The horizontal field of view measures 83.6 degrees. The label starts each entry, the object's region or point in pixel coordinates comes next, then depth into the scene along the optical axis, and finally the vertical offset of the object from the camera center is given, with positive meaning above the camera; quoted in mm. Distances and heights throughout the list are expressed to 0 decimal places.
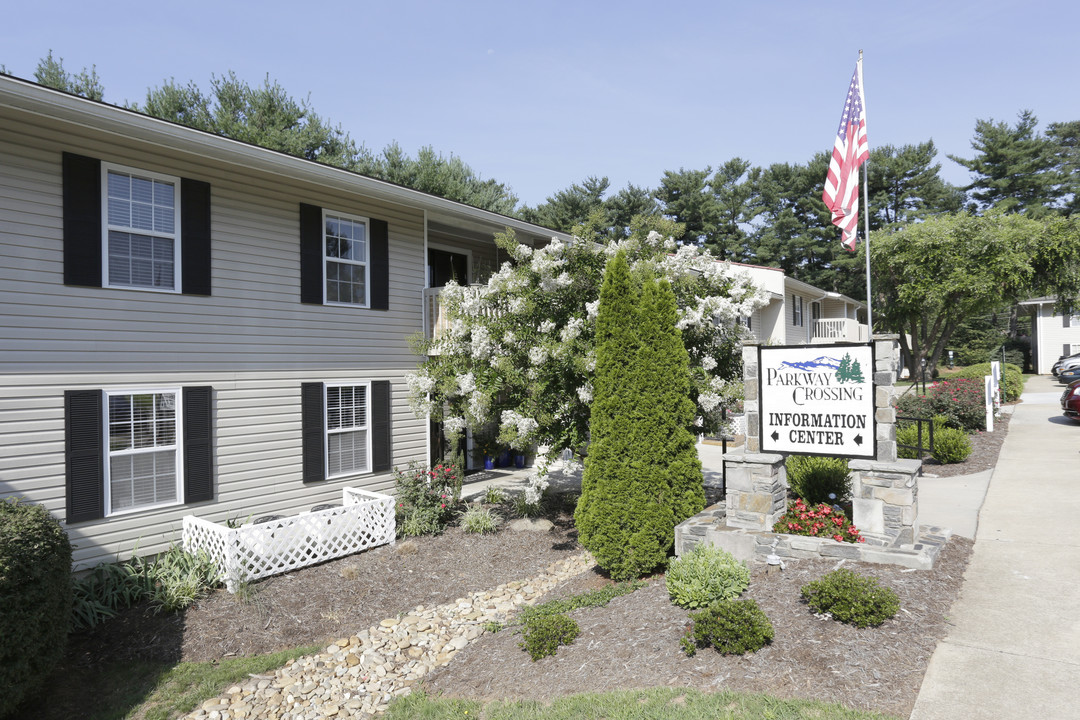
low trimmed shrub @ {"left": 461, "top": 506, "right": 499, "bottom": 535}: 9789 -2625
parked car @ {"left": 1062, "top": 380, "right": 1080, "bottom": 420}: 16203 -1277
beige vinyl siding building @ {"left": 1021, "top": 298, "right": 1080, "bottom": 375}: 36719 +1253
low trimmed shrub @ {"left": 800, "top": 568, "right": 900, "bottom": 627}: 4664 -1913
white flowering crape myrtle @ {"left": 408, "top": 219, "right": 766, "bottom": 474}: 8883 +374
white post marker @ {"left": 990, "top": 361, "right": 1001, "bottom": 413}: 18781 -1007
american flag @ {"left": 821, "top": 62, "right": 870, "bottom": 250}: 12273 +4065
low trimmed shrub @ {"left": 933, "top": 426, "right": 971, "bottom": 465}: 12070 -1840
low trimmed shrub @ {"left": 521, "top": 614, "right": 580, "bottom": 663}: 5250 -2426
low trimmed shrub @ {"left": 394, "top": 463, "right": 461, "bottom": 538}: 9820 -2316
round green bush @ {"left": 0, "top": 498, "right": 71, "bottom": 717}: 4770 -1955
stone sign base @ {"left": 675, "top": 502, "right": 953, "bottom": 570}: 5898 -1963
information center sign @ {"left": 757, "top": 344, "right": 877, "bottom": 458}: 6699 -488
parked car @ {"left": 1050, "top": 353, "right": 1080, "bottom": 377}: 31108 -382
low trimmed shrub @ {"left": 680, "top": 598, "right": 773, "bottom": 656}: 4516 -2057
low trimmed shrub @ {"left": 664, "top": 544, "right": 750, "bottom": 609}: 5406 -2012
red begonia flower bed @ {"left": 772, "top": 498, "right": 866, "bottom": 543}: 6324 -1804
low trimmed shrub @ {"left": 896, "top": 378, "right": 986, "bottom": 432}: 14562 -1235
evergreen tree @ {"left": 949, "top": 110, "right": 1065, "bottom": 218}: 42875 +13659
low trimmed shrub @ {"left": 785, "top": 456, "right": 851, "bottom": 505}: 8406 -1784
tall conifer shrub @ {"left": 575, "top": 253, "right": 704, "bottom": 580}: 7094 -933
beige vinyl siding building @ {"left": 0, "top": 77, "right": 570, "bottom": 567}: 7070 +469
